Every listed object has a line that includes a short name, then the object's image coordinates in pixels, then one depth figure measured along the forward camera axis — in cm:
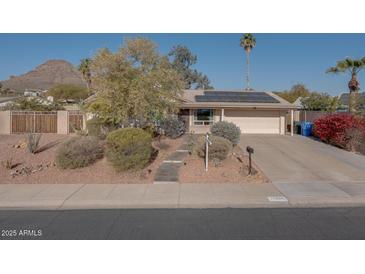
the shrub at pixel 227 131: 1548
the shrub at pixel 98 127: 1590
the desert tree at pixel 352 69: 2458
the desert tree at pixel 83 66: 3999
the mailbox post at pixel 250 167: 1030
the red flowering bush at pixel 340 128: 1598
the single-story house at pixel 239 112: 2298
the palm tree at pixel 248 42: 4378
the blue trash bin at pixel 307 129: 2269
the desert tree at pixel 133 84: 1245
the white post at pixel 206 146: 1058
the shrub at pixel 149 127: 1504
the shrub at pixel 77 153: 1049
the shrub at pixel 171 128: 1858
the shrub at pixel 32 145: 1277
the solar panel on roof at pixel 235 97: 2369
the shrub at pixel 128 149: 1019
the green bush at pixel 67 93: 5336
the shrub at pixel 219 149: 1120
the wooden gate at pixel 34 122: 2228
